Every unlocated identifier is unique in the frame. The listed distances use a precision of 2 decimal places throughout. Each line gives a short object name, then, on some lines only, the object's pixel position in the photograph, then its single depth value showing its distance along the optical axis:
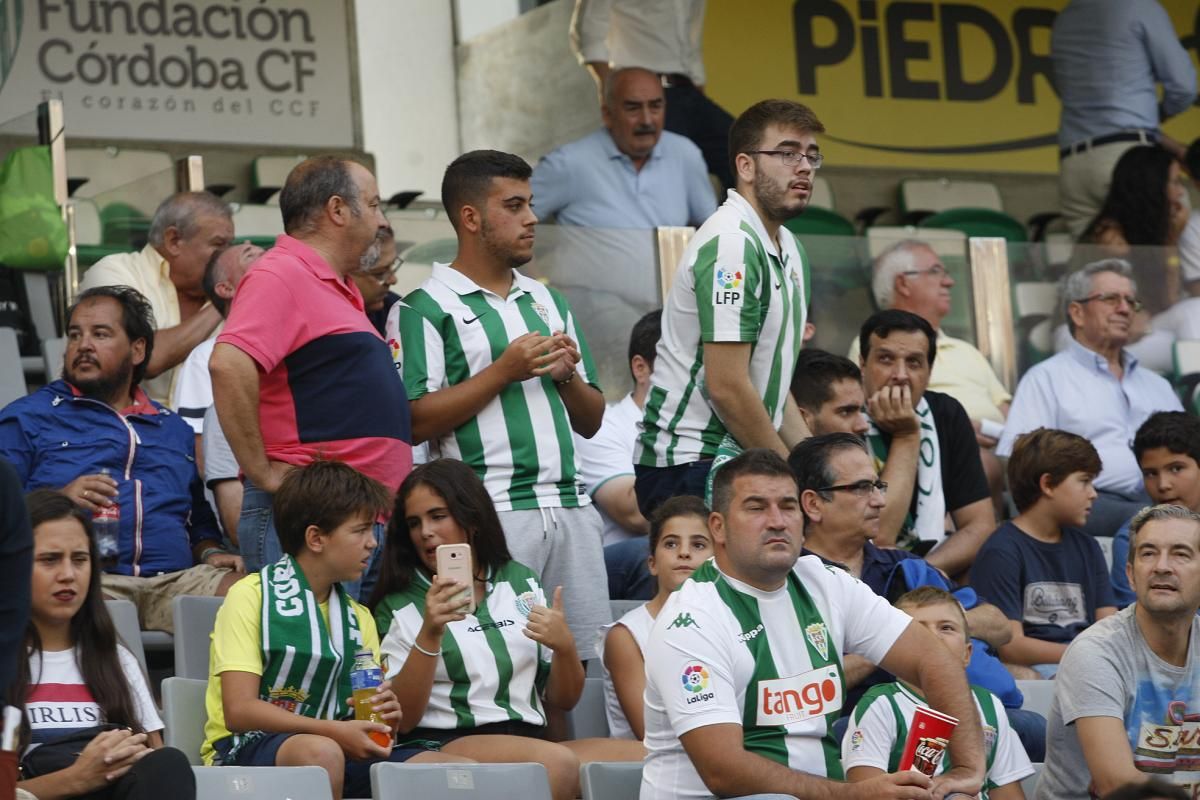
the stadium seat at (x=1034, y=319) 16.50
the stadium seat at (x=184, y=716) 9.37
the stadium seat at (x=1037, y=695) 11.22
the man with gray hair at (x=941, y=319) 15.75
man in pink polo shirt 9.80
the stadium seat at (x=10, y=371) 13.98
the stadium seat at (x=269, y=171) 21.11
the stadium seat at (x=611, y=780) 8.83
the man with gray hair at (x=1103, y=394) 15.20
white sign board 21.36
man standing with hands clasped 10.59
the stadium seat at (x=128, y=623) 10.41
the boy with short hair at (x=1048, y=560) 12.53
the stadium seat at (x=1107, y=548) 13.80
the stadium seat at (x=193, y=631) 10.26
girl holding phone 9.64
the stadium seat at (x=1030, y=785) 10.23
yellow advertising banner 23.95
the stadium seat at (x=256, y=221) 15.73
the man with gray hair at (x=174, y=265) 14.26
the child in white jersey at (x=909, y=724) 9.09
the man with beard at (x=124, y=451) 11.52
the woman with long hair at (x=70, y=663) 8.80
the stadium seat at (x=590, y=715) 10.57
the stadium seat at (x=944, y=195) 23.87
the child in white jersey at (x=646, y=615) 10.08
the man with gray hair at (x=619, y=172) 16.23
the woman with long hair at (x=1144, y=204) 17.80
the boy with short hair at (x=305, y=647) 9.04
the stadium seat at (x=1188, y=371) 16.37
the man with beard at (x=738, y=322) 10.78
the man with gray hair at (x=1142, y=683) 9.55
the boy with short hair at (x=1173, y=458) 13.85
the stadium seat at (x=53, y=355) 14.41
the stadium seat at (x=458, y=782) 8.56
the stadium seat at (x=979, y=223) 21.98
